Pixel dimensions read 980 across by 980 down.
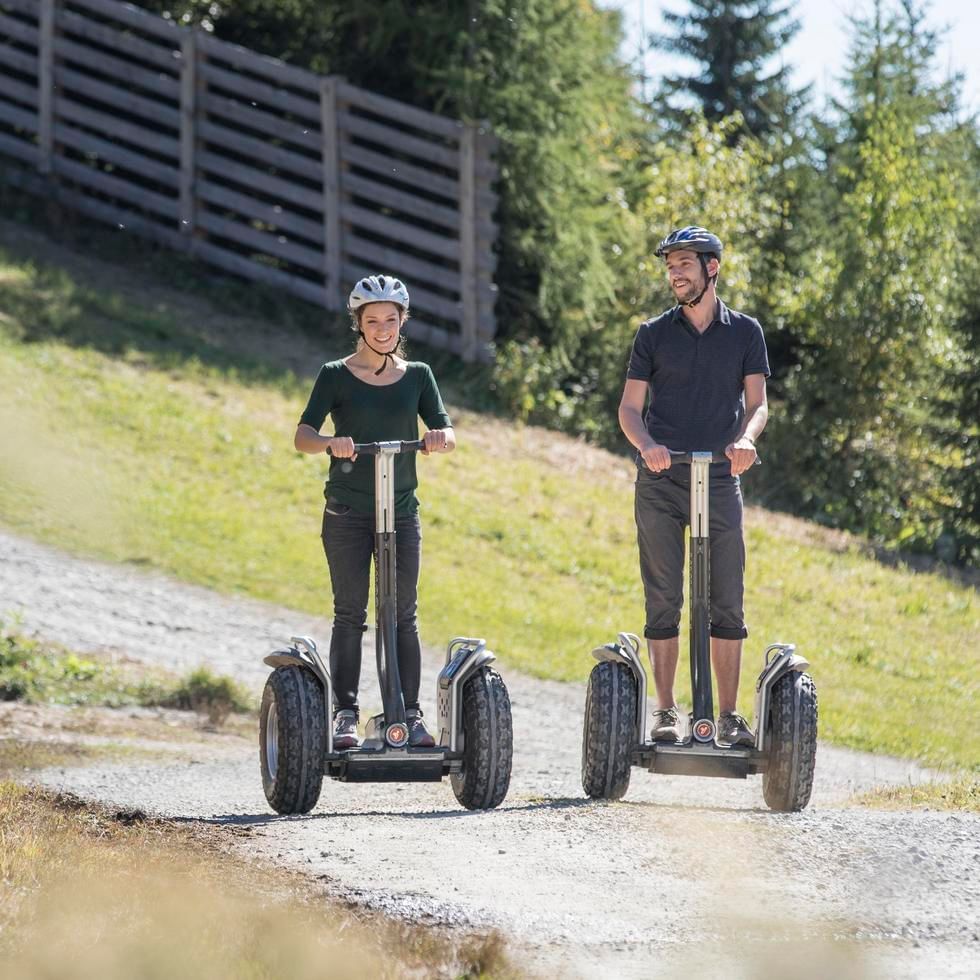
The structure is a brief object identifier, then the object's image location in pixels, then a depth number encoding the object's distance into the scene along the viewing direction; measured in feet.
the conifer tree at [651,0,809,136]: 272.31
